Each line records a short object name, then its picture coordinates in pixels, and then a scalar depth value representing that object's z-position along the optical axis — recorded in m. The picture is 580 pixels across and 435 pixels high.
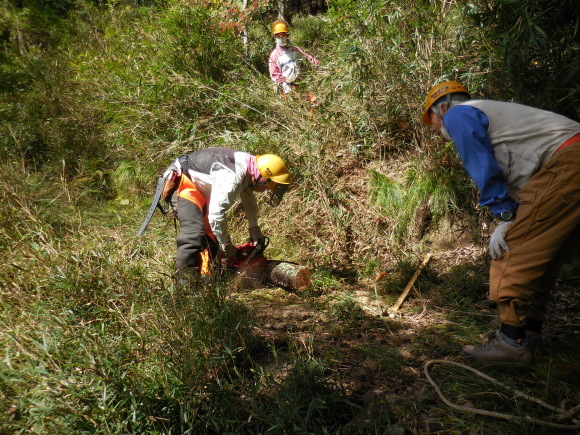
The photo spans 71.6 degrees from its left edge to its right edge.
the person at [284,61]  6.54
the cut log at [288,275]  4.05
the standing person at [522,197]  2.22
